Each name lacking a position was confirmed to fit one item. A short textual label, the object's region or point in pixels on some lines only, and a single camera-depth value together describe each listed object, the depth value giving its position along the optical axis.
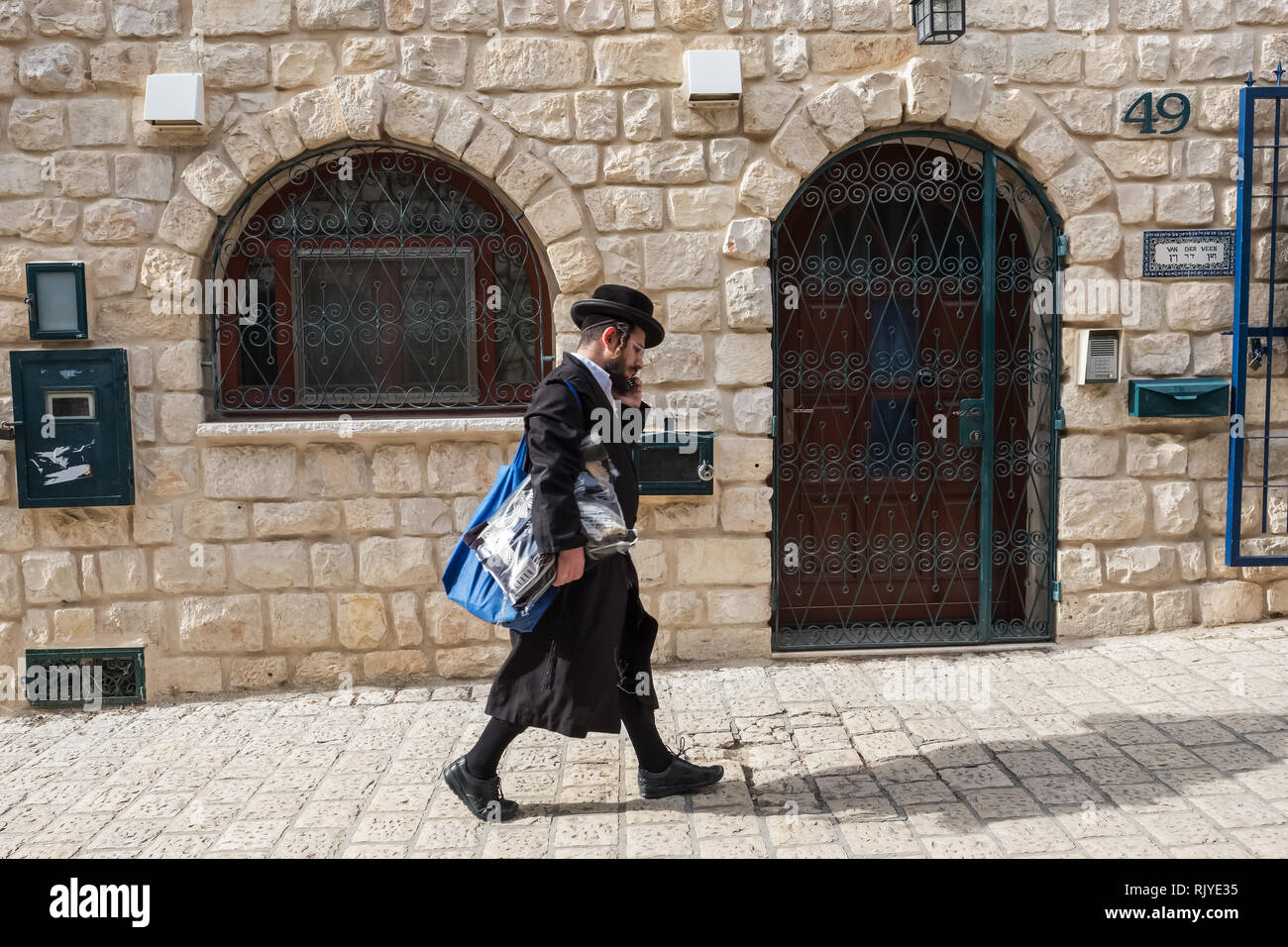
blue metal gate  5.09
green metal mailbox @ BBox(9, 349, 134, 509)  4.85
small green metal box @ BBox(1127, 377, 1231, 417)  5.13
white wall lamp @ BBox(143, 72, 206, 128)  4.75
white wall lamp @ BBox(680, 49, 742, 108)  4.85
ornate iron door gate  5.21
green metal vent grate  4.98
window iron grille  5.10
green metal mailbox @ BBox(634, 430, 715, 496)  5.03
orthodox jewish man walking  3.30
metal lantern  4.79
